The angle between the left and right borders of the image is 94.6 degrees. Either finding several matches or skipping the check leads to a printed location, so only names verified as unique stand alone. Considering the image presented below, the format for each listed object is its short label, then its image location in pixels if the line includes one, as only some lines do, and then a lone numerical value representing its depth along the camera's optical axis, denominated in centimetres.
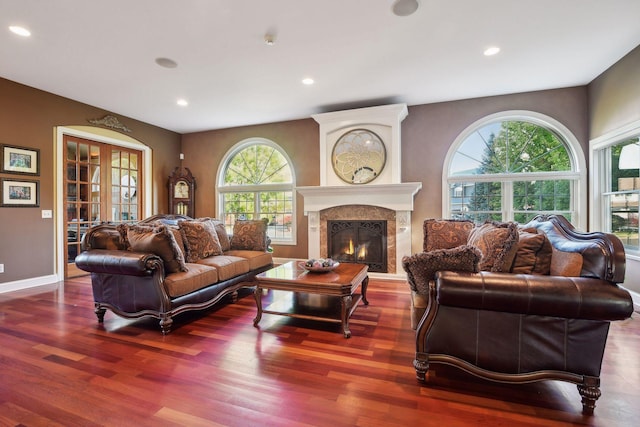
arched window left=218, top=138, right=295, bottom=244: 566
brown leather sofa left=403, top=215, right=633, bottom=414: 150
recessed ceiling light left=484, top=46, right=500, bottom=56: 310
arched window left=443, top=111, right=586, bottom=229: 421
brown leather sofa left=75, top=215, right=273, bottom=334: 250
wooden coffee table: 244
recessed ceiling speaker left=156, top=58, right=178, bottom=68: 332
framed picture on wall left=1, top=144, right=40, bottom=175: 379
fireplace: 456
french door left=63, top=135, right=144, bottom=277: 455
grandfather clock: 595
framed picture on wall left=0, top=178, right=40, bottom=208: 381
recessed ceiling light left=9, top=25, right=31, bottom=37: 270
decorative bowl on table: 286
